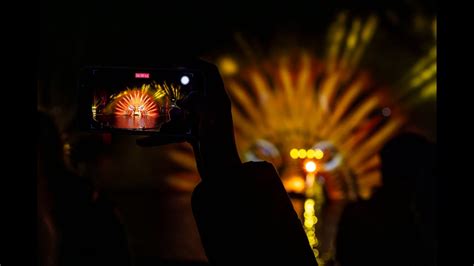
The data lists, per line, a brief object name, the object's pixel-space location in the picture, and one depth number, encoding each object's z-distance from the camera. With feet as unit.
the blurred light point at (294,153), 20.87
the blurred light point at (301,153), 20.93
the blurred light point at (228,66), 20.09
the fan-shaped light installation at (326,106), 19.39
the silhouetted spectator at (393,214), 5.27
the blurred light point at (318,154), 20.67
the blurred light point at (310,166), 20.88
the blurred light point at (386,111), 19.45
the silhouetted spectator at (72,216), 3.24
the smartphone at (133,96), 3.02
